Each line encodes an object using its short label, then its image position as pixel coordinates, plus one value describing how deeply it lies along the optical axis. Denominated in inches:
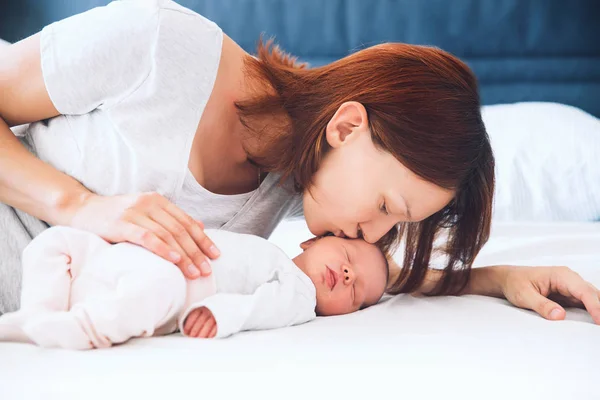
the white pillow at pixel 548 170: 77.9
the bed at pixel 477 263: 30.0
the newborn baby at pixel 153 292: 33.1
